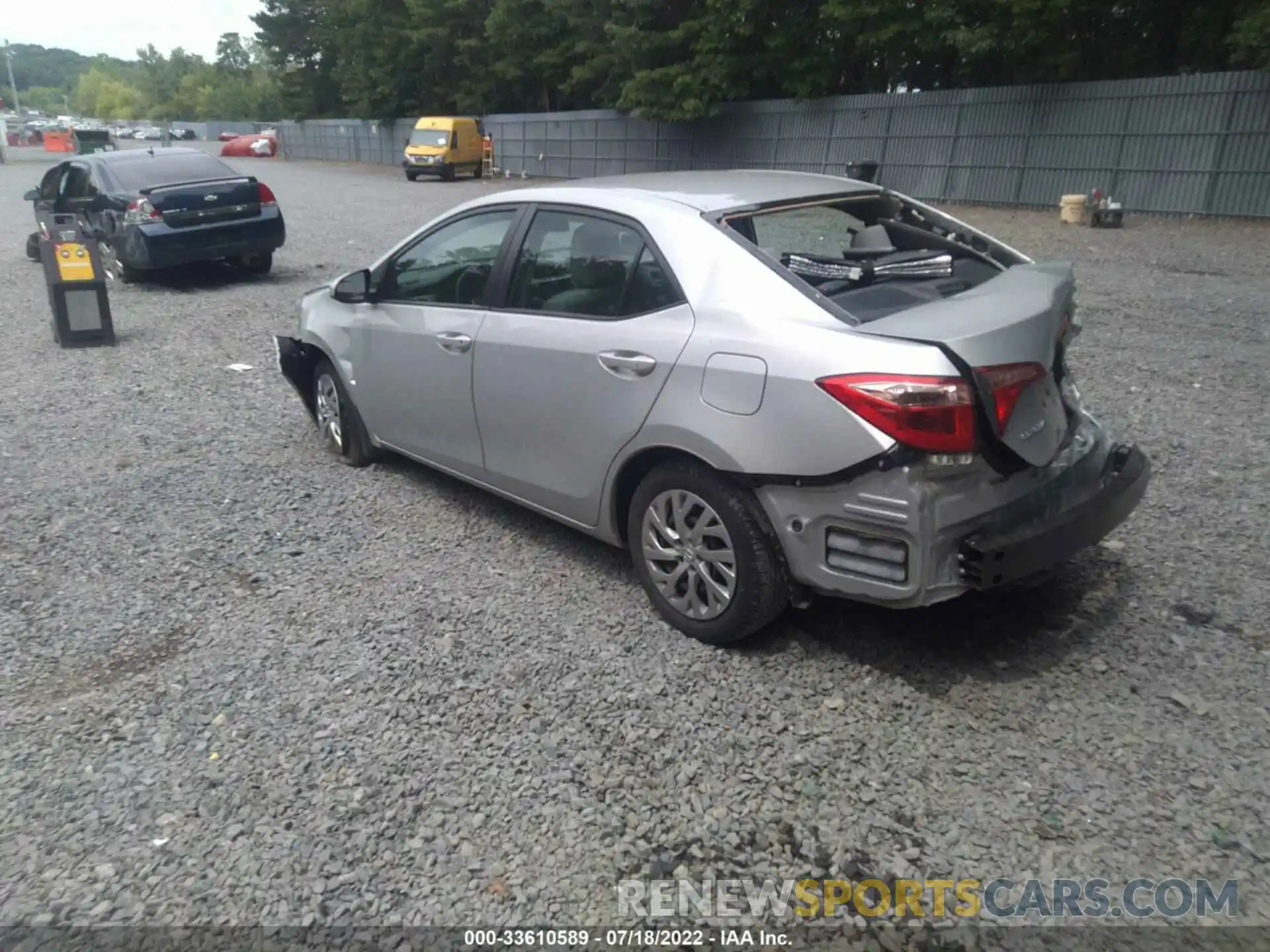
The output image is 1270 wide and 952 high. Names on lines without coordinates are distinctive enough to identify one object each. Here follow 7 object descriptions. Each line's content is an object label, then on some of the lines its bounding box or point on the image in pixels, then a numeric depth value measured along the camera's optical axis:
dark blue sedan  12.06
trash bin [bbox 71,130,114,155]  32.44
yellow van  35.50
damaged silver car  3.25
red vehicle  60.62
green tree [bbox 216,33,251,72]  124.69
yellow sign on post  9.46
